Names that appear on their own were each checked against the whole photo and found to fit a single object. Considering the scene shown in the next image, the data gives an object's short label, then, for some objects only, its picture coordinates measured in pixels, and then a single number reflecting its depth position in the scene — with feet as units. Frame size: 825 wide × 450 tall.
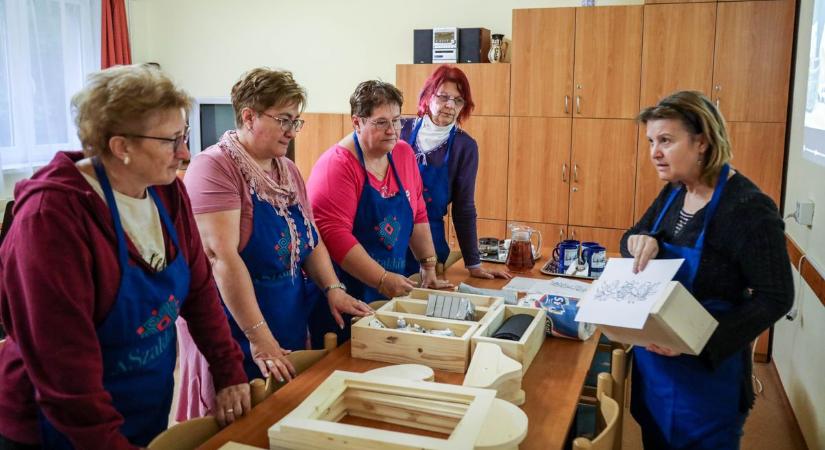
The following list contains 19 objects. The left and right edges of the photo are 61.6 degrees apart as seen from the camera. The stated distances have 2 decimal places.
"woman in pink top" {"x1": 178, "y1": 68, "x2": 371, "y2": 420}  6.10
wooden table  4.75
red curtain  18.89
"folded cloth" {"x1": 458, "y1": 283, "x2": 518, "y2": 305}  7.28
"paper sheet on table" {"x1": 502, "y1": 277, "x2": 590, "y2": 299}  8.13
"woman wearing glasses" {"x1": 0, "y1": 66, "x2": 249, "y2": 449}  3.92
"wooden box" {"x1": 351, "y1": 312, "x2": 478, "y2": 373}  5.78
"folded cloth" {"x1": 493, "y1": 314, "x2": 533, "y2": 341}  6.07
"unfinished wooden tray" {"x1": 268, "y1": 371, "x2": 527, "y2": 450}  4.16
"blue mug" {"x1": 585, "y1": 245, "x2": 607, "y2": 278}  9.17
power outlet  10.02
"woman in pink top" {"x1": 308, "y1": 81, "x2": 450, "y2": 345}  7.52
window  16.48
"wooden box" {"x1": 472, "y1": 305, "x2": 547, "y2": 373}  5.71
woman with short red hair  9.55
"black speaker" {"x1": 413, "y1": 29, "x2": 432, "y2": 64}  16.74
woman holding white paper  5.47
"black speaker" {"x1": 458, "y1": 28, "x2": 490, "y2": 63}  16.28
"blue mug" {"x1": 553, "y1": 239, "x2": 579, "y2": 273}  9.42
